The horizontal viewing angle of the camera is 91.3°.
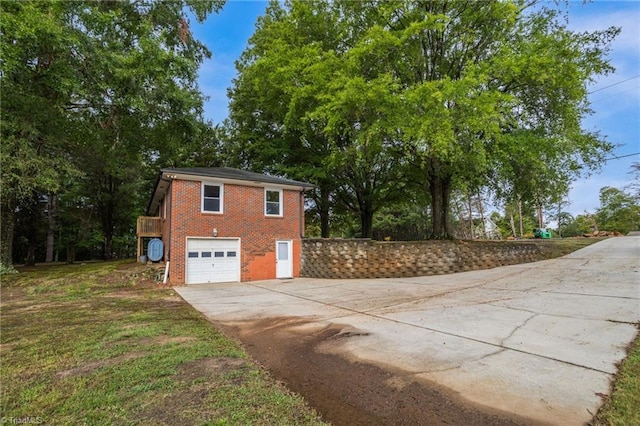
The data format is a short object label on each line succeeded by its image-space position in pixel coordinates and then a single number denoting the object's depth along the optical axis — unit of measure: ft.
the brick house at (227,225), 40.53
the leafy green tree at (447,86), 38.01
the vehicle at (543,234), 94.02
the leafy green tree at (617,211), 113.09
